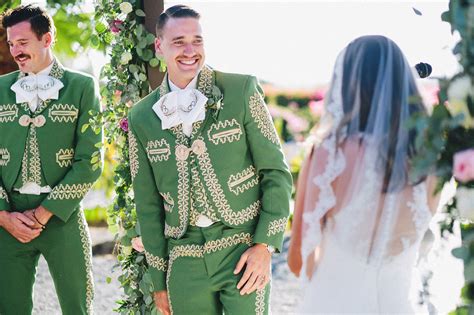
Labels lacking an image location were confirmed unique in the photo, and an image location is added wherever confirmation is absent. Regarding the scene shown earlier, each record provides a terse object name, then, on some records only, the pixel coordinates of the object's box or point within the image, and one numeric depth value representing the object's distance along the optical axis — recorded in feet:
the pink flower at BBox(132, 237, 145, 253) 14.25
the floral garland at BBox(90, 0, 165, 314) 14.35
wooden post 14.43
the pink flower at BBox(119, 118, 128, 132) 14.44
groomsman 14.24
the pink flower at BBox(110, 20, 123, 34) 14.47
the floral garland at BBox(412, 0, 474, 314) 8.57
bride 9.58
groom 11.81
